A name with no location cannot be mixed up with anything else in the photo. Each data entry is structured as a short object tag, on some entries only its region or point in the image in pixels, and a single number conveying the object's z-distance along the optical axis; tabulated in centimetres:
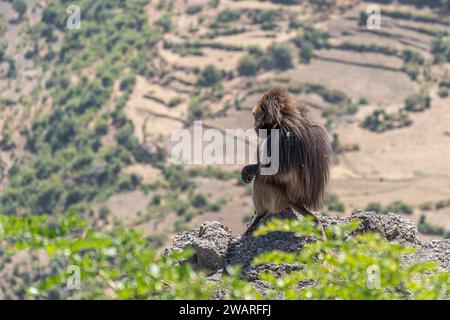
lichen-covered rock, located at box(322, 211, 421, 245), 1357
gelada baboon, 1388
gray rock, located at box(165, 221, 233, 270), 1330
